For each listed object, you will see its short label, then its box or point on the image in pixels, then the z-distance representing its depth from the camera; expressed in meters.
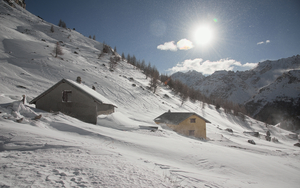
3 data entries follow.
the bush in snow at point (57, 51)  46.29
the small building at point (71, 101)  16.44
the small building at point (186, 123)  24.56
